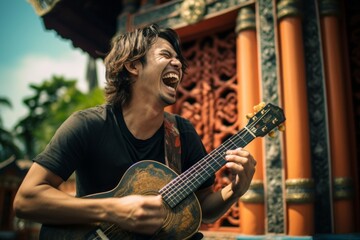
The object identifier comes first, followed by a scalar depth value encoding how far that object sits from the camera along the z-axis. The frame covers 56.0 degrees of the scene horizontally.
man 1.77
